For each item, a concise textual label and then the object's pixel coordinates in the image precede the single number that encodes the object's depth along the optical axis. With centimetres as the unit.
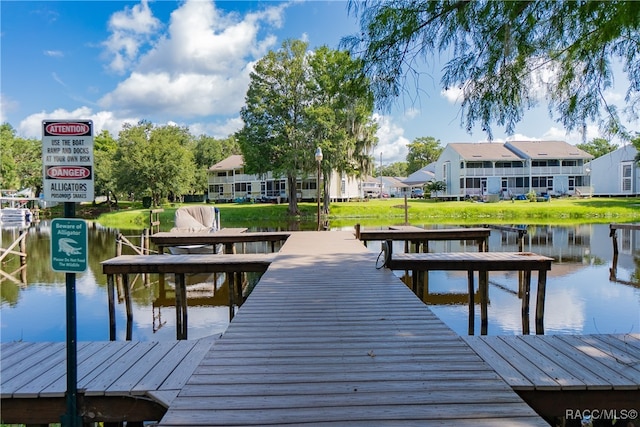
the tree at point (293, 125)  3341
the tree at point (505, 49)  401
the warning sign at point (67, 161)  309
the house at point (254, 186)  4578
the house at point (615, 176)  4459
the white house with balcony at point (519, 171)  4588
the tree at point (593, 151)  5316
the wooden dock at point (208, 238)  1301
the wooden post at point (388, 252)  771
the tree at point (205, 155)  5644
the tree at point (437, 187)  4822
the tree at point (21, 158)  4569
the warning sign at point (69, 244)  307
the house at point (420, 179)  5792
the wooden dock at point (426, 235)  1316
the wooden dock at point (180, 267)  862
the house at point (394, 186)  6606
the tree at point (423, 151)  8069
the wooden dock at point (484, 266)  845
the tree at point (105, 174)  4597
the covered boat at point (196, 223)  1538
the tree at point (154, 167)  4103
